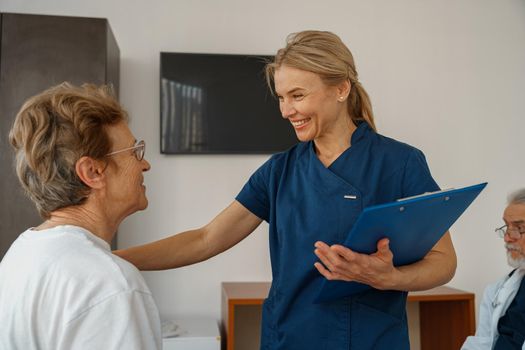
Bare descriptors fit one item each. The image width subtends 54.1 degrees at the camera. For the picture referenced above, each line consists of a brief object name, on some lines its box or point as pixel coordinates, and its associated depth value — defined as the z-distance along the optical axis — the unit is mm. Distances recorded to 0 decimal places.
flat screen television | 2934
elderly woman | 833
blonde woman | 1237
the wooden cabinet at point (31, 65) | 2400
